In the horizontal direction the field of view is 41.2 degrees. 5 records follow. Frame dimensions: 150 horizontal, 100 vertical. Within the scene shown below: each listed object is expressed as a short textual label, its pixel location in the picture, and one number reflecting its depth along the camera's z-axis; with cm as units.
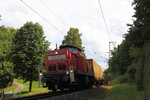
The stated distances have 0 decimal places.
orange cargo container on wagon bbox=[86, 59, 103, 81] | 2728
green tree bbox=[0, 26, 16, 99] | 3313
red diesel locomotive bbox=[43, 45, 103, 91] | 1745
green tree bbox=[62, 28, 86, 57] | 6121
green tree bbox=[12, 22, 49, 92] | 3516
